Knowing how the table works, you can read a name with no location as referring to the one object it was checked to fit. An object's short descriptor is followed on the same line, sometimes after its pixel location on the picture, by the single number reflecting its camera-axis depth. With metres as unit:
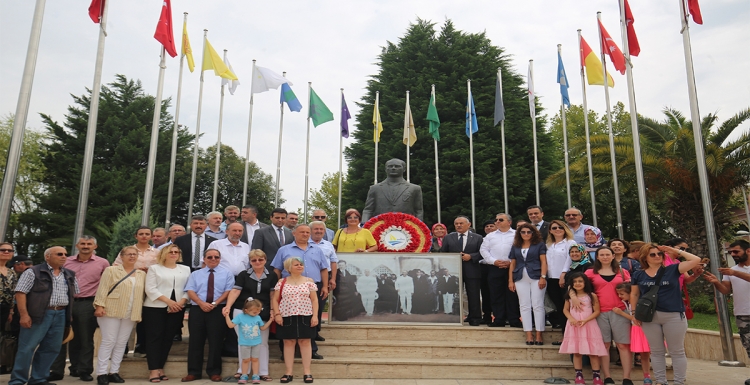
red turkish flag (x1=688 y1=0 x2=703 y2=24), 9.90
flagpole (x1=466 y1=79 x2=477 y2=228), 17.92
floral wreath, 9.36
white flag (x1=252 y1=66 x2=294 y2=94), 16.44
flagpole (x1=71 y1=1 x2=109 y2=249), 8.88
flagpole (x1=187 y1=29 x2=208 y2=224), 15.02
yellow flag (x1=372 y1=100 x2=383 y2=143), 18.50
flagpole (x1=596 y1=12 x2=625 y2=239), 12.48
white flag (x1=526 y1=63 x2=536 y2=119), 16.67
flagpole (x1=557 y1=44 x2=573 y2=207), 15.50
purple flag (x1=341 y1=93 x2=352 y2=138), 18.27
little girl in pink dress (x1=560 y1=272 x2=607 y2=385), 6.25
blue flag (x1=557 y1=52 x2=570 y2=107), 15.71
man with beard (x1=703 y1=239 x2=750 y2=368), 6.36
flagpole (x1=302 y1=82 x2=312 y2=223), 17.94
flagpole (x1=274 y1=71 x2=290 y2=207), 17.25
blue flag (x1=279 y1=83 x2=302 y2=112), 16.66
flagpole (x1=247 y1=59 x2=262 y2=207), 16.95
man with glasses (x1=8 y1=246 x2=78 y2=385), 5.92
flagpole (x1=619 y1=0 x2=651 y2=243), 9.82
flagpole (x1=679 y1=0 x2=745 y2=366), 8.27
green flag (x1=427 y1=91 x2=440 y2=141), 18.30
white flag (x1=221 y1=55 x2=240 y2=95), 16.36
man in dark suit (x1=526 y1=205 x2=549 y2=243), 7.98
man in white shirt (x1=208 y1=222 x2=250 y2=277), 7.00
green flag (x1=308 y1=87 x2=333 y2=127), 17.25
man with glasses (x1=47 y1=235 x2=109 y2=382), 6.64
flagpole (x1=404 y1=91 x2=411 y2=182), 18.39
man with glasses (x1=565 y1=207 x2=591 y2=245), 7.84
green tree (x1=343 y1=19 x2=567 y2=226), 23.33
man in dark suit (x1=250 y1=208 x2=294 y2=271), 7.43
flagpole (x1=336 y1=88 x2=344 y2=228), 18.22
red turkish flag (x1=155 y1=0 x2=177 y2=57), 11.98
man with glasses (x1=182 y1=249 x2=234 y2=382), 6.56
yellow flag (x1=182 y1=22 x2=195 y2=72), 14.23
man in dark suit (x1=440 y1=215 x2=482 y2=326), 8.25
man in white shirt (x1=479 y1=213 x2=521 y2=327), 7.87
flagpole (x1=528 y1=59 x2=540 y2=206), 16.73
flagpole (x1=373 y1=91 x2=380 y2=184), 18.48
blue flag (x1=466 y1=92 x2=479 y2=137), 17.98
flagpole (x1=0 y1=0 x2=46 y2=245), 7.52
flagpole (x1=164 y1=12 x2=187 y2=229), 14.02
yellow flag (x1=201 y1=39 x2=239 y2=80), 15.16
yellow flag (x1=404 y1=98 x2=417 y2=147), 18.42
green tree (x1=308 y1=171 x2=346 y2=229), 40.03
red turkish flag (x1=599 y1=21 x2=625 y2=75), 12.95
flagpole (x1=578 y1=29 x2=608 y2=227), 14.34
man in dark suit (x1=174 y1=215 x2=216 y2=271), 7.37
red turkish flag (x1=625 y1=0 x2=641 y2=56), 11.43
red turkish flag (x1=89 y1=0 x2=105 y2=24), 10.26
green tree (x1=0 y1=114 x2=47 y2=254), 30.36
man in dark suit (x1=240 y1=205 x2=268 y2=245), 7.95
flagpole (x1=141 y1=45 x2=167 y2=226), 10.01
